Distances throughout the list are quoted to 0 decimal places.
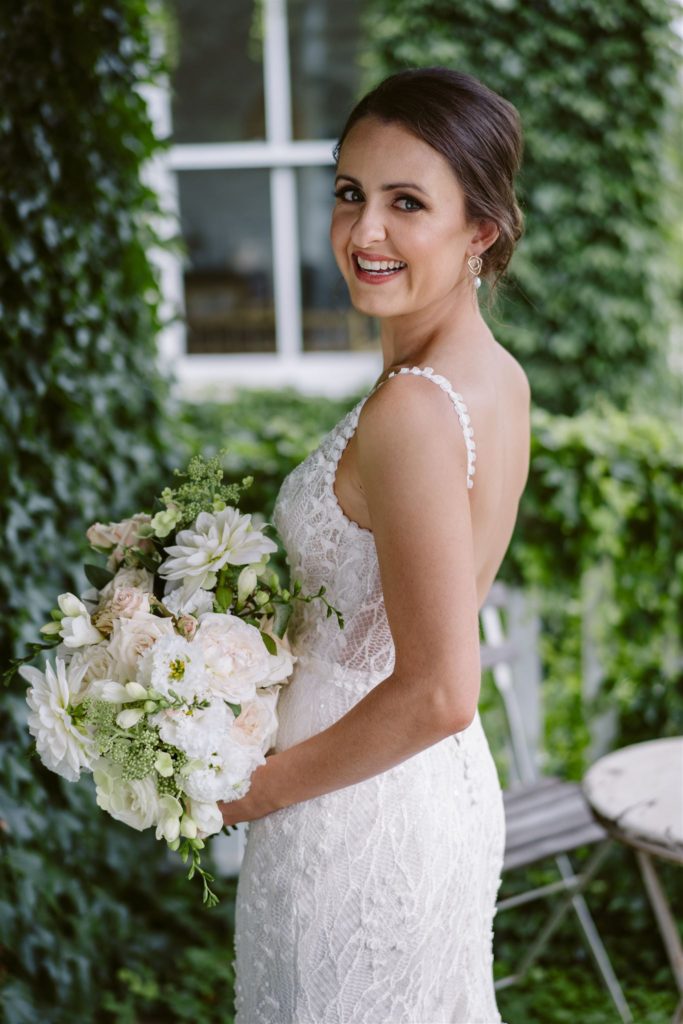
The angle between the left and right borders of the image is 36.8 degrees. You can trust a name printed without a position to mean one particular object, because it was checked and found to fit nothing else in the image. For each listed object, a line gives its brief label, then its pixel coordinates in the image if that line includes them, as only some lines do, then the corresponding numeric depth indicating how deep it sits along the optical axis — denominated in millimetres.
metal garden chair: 2883
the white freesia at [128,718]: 1385
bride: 1398
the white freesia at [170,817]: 1425
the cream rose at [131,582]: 1617
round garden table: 2293
